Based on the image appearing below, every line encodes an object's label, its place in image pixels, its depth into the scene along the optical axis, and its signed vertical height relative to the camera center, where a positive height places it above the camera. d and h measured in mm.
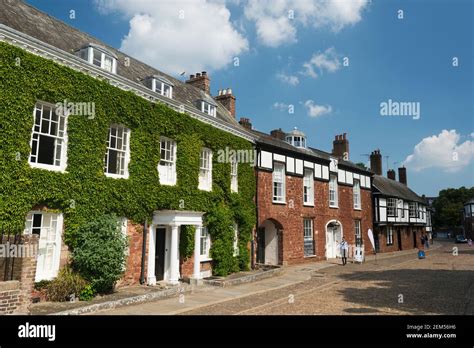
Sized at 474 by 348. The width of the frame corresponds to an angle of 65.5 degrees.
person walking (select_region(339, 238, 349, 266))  24597 -1592
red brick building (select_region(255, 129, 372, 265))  22984 +1668
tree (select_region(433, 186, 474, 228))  86438 +5058
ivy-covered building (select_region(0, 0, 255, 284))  11297 +2539
